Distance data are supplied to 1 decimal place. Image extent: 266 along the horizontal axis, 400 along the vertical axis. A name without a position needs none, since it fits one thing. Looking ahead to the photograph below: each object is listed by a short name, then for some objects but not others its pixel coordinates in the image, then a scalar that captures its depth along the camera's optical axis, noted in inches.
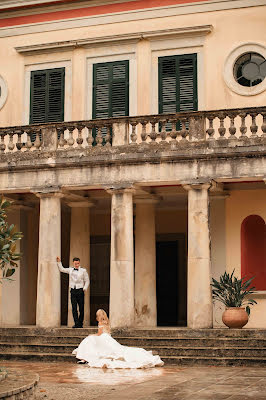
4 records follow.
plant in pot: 671.8
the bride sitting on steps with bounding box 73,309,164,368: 595.8
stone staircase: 618.8
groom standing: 729.6
